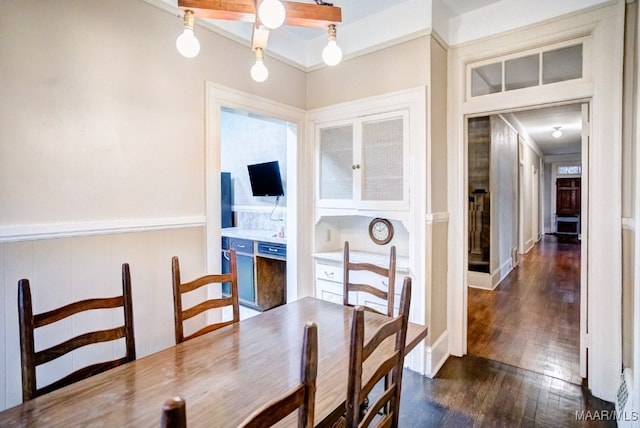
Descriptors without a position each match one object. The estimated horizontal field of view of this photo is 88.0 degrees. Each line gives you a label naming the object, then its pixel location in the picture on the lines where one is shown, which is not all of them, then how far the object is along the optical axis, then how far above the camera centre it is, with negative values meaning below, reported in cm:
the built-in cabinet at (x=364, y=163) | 269 +37
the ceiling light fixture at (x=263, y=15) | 119 +78
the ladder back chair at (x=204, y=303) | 160 -48
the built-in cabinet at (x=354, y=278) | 274 -65
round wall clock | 312 -25
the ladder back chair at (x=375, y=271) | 193 -45
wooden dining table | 97 -61
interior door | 1077 +22
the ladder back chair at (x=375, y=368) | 96 -55
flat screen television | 406 +34
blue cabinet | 387 -83
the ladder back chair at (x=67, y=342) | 115 -51
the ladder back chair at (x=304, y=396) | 68 -41
